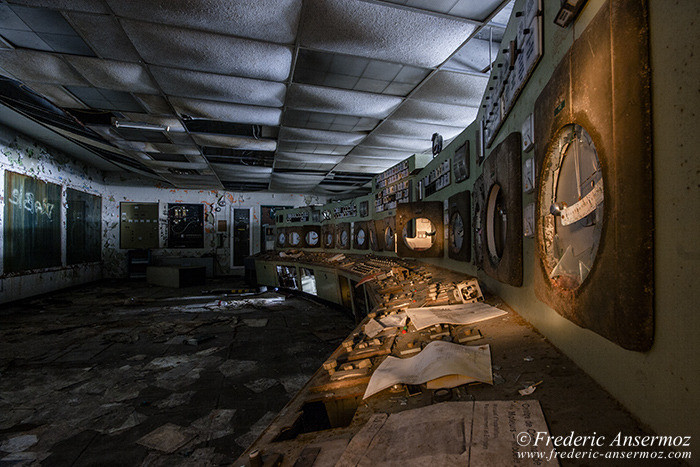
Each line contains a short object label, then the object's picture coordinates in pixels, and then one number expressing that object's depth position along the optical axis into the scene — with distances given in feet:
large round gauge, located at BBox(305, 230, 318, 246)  24.66
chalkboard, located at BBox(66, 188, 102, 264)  26.22
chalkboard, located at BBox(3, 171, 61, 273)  19.42
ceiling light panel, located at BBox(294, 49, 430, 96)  10.30
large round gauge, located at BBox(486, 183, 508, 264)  6.24
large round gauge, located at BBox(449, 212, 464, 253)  9.17
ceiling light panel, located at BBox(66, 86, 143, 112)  12.72
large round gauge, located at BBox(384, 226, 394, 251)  14.65
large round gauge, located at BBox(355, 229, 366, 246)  18.38
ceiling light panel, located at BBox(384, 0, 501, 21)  7.70
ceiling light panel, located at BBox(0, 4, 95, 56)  8.27
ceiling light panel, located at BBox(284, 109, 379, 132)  14.80
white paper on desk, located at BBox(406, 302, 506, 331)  5.32
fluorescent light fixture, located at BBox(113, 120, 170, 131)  15.85
